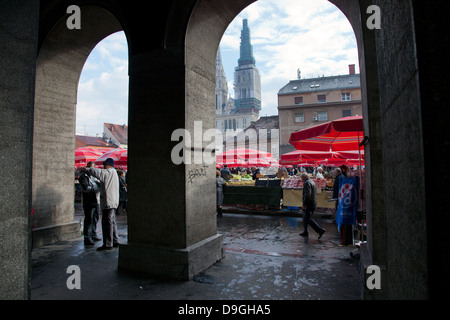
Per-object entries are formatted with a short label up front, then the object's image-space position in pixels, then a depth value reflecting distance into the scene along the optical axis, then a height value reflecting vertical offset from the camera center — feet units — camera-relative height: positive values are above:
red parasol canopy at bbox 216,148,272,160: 55.67 +3.78
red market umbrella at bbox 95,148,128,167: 43.53 +2.91
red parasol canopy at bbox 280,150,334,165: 51.45 +3.12
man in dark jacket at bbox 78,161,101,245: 23.59 -2.36
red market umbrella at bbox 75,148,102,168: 47.95 +3.57
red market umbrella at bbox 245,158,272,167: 58.30 +2.16
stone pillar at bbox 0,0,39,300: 7.43 +0.93
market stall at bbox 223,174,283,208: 43.45 -3.75
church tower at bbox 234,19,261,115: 492.95 +165.74
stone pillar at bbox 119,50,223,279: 16.65 -0.58
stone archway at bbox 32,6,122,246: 23.39 +4.87
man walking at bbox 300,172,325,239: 27.86 -2.91
